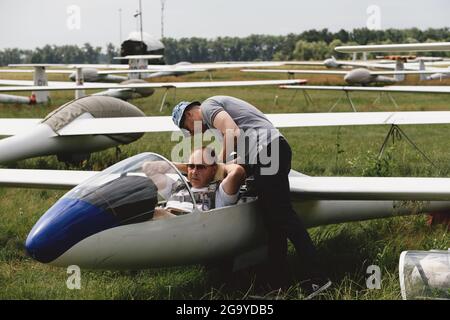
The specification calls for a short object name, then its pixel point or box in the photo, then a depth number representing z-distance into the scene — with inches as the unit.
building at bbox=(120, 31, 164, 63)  1956.2
